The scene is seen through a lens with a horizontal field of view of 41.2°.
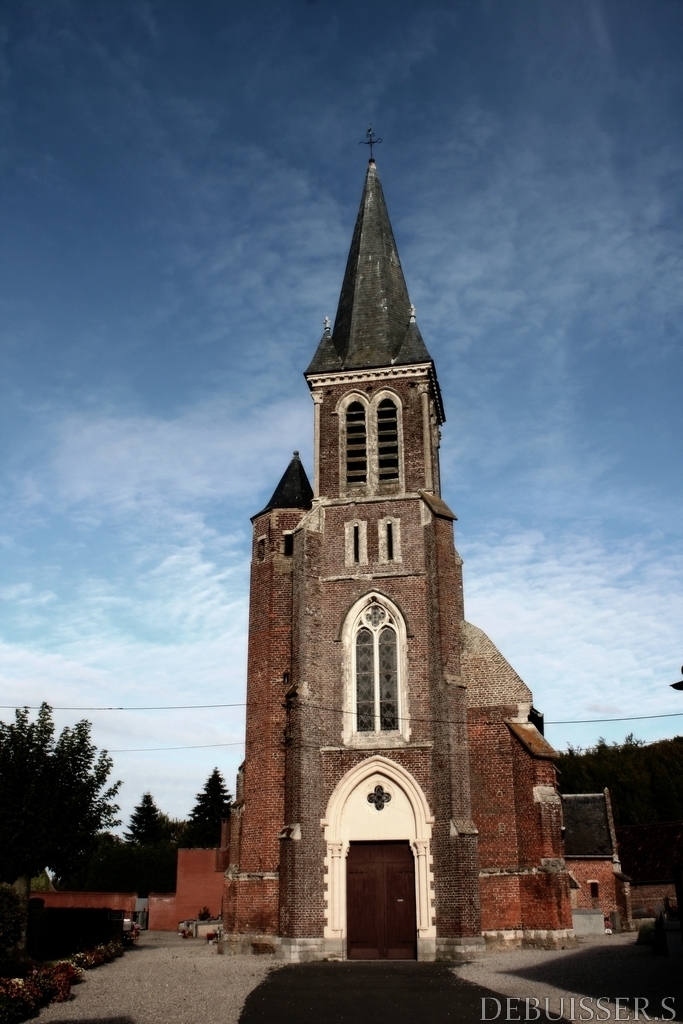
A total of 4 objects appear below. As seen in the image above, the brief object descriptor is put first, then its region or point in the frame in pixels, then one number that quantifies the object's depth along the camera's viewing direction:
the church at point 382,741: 23.55
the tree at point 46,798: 23.03
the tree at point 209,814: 67.62
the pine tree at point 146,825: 79.56
